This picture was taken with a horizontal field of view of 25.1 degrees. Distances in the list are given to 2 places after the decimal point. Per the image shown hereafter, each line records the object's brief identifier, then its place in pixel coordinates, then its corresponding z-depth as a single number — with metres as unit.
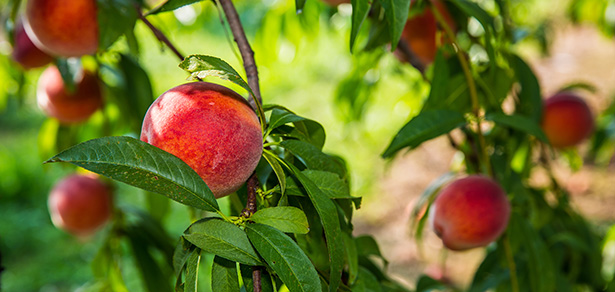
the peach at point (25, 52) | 1.60
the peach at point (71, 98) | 1.60
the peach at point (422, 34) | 1.55
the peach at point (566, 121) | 1.71
